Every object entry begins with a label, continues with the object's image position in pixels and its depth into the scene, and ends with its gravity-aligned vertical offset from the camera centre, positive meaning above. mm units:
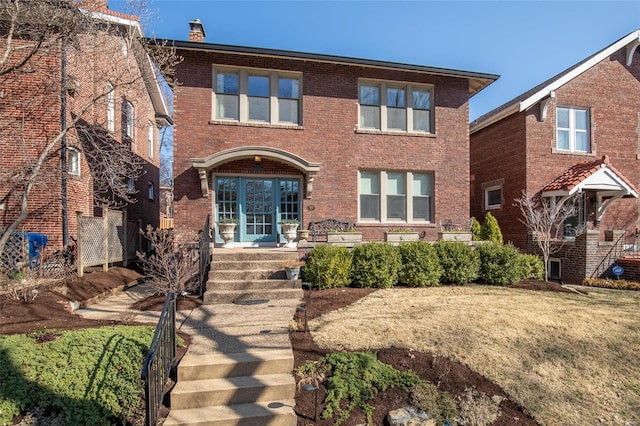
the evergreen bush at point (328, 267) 8109 -1217
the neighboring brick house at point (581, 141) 12648 +2986
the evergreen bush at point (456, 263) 8906 -1223
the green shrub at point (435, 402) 3770 -2151
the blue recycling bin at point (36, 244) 8602 -701
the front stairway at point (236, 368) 3674 -1871
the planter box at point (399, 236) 10031 -573
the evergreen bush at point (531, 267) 9742 -1464
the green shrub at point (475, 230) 11666 -464
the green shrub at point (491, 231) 11293 -485
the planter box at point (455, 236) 10250 -581
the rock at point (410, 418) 3633 -2194
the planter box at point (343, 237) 9219 -543
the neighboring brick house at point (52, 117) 9030 +2882
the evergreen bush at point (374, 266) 8367 -1220
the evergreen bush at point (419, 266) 8617 -1257
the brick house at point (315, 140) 10258 +2530
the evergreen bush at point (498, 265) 9117 -1314
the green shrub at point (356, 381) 3754 -1984
